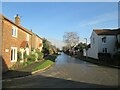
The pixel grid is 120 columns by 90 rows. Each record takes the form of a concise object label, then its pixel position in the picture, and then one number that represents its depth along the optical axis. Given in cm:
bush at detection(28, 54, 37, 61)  1563
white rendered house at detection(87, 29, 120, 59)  2141
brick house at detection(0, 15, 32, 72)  950
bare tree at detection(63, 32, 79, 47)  4472
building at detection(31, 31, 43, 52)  2236
